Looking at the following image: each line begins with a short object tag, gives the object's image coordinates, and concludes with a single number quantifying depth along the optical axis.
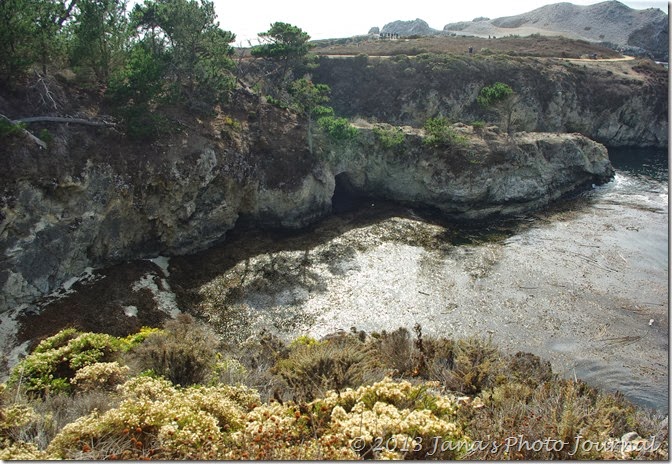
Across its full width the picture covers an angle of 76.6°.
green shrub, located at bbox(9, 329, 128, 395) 11.63
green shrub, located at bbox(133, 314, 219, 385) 11.91
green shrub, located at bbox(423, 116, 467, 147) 35.47
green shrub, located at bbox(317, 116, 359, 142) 32.81
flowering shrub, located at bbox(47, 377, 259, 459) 7.33
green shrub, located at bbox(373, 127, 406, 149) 35.16
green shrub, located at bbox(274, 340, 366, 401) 10.78
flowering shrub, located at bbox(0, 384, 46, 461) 7.05
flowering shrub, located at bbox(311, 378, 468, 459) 7.20
